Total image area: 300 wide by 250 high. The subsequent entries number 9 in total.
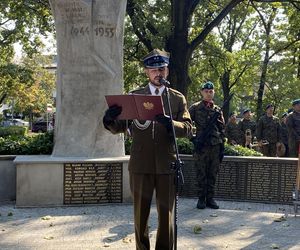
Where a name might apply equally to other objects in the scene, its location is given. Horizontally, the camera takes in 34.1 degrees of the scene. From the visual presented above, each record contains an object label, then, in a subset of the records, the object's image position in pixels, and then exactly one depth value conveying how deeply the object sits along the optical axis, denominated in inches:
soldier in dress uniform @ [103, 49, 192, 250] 179.5
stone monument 347.9
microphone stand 165.9
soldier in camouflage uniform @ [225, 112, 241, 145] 568.4
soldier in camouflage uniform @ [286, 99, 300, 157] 432.8
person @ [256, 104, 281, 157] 514.3
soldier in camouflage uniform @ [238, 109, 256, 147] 570.6
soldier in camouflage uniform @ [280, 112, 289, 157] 525.0
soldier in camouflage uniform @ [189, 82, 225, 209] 323.0
